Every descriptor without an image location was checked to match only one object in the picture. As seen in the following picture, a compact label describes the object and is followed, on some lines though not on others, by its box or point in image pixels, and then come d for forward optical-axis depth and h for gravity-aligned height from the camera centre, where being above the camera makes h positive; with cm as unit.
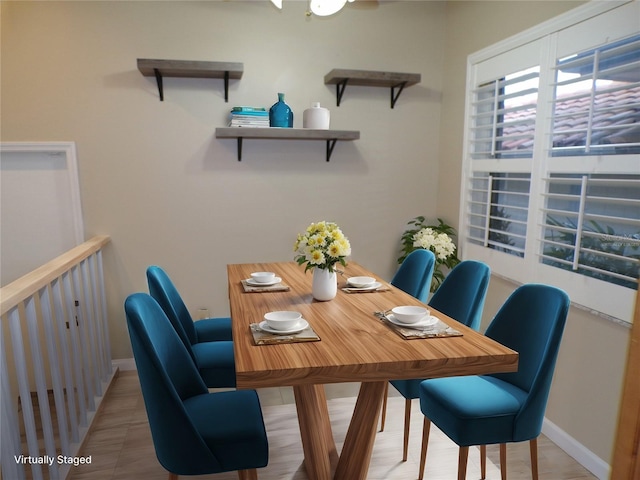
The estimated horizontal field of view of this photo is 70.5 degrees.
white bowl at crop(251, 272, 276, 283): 247 -56
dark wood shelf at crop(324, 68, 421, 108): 340 +73
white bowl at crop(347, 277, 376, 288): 240 -57
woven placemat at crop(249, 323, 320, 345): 159 -58
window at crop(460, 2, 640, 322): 212 +10
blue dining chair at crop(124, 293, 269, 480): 148 -89
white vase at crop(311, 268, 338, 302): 215 -52
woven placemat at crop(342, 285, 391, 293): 234 -60
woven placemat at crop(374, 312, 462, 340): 167 -59
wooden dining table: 141 -60
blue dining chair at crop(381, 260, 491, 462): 224 -65
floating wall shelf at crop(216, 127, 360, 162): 328 +30
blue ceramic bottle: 337 +45
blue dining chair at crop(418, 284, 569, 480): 177 -92
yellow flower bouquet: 204 -32
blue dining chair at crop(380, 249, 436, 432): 265 -62
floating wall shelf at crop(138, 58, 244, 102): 310 +74
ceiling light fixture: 186 +70
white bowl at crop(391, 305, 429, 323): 175 -55
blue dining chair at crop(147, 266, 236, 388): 226 -92
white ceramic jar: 338 +43
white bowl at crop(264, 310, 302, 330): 168 -55
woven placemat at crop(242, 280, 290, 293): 234 -59
